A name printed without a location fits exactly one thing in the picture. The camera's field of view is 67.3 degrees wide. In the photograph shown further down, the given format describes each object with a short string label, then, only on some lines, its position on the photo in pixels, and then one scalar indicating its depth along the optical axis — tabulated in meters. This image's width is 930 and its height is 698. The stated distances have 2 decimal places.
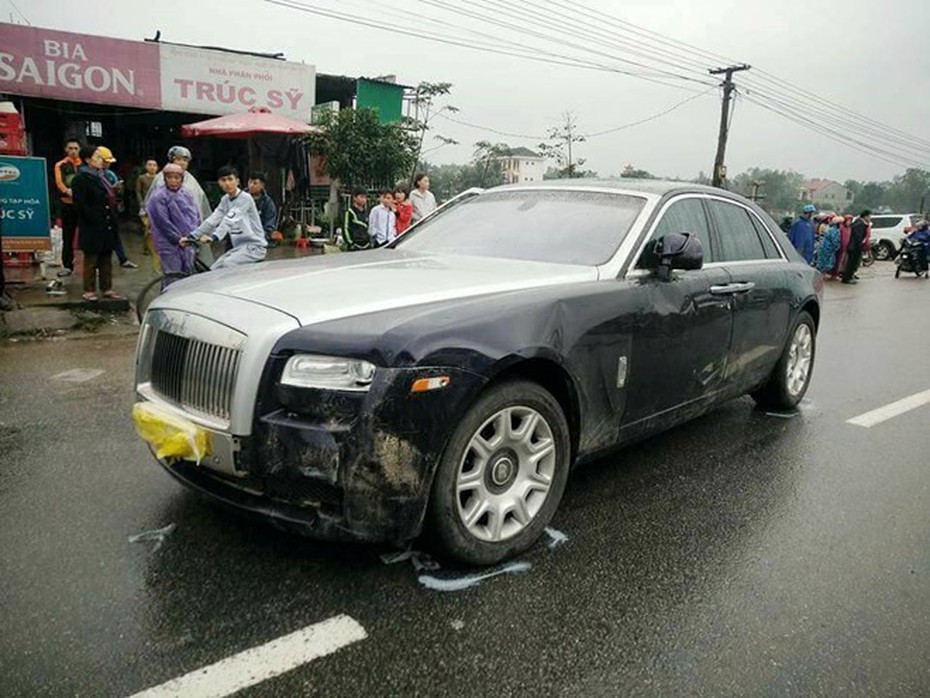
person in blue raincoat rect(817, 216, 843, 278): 17.84
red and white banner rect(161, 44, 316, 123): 16.20
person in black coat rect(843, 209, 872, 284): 17.41
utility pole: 28.17
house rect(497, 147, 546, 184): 93.50
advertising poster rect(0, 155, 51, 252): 8.61
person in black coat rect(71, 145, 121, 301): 8.06
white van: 27.80
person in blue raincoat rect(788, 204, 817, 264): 15.70
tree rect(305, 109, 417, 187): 15.45
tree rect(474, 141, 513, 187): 33.97
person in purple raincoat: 7.27
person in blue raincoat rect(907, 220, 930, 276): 20.38
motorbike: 20.39
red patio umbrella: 13.87
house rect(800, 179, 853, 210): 137.25
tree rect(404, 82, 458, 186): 20.33
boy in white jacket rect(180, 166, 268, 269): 6.87
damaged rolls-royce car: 2.54
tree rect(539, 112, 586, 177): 27.58
